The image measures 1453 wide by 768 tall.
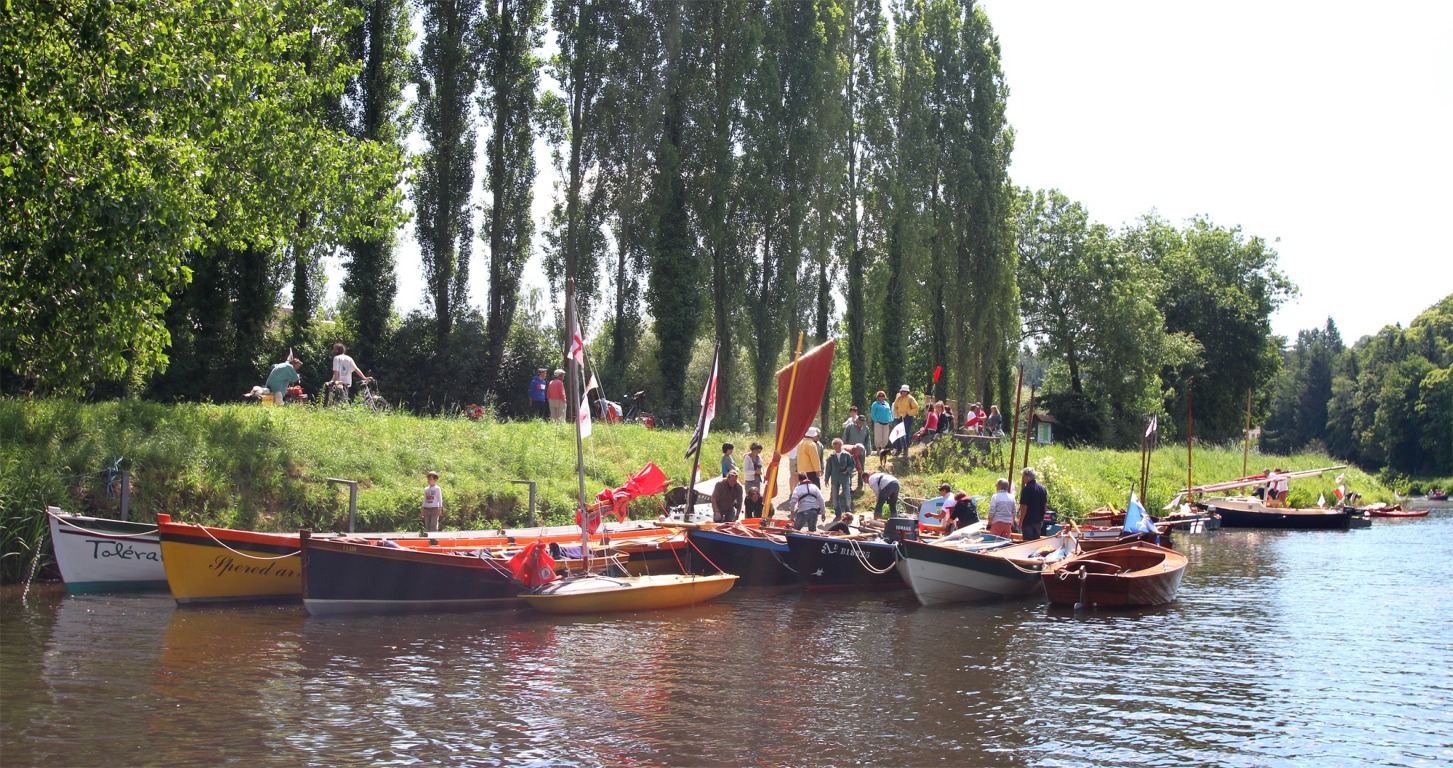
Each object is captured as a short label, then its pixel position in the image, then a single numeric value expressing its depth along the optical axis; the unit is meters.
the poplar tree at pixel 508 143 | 36.19
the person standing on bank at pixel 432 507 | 20.89
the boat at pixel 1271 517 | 40.66
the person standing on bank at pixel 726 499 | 21.62
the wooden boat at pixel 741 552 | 19.69
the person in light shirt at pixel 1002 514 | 20.89
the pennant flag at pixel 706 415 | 19.73
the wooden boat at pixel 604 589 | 16.56
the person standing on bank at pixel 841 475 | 23.86
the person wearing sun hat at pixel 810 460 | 22.09
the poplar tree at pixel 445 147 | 35.28
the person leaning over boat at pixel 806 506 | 20.39
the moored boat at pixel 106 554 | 17.02
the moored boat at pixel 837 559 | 19.62
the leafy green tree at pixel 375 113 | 33.34
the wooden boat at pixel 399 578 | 15.80
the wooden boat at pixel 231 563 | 16.38
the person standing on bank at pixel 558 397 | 29.48
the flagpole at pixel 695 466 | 19.72
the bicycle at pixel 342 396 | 26.02
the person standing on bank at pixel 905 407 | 29.62
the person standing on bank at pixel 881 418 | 30.08
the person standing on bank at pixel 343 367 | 26.09
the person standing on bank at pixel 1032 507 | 20.36
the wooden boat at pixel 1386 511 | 49.31
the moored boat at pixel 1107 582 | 18.53
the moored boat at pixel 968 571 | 18.38
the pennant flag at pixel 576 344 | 16.27
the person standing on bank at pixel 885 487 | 22.95
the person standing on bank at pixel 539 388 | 31.72
